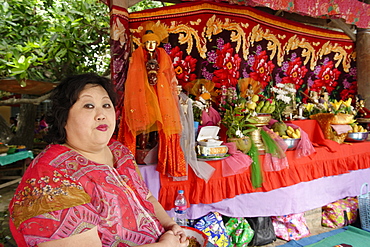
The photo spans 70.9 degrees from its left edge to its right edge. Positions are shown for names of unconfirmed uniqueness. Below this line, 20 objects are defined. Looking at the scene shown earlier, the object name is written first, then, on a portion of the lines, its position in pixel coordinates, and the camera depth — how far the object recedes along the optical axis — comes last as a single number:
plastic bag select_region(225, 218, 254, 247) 2.45
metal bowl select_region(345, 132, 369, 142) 3.54
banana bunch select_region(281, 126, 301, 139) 3.01
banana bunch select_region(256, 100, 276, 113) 3.14
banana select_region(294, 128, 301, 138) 3.03
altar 2.36
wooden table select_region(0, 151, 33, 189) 4.45
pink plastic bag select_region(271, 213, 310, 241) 2.72
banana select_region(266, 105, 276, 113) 3.16
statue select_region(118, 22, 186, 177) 2.14
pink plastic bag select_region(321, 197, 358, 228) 3.02
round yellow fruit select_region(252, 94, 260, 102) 3.19
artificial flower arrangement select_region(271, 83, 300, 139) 3.10
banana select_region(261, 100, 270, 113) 3.15
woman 0.97
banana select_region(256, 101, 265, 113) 3.11
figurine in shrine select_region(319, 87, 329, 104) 4.05
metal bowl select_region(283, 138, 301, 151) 2.91
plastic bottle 2.23
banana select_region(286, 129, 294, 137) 3.07
